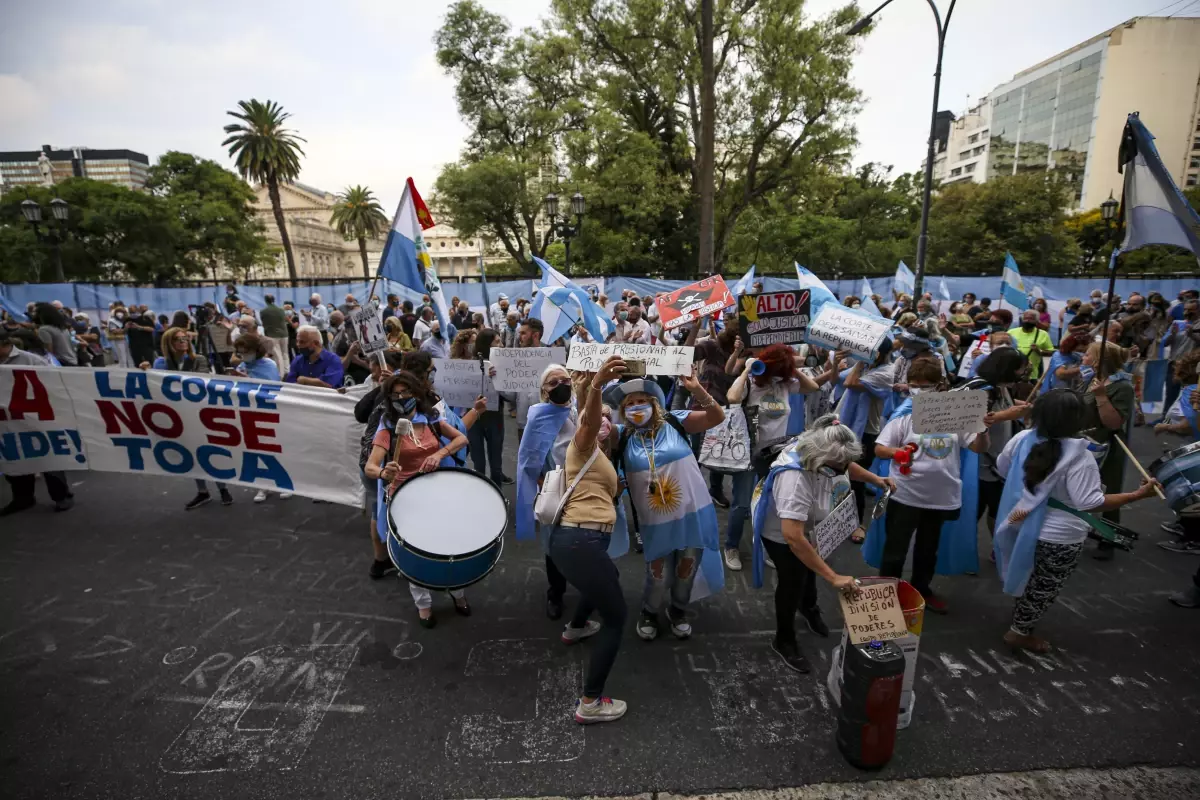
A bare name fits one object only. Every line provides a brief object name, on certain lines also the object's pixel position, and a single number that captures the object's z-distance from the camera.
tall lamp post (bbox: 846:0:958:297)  12.81
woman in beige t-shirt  2.82
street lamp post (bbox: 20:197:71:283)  15.65
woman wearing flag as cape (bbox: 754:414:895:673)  2.96
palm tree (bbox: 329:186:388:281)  53.38
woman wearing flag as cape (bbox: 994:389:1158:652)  3.22
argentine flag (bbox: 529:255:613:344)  7.54
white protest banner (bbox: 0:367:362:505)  5.50
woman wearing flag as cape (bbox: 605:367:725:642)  3.38
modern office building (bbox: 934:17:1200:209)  60.88
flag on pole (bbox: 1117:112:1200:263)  4.30
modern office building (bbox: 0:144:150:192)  133.64
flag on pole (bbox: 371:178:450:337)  6.54
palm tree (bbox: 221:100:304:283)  37.16
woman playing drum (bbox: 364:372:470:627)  3.89
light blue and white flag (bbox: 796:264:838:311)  7.20
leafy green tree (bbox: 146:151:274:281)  42.56
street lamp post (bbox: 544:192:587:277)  14.93
